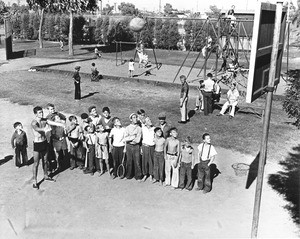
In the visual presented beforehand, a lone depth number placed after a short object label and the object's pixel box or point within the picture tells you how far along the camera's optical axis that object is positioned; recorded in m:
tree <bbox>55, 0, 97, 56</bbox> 30.64
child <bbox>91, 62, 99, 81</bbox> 22.20
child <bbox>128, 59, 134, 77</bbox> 22.79
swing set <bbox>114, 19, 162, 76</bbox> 26.20
